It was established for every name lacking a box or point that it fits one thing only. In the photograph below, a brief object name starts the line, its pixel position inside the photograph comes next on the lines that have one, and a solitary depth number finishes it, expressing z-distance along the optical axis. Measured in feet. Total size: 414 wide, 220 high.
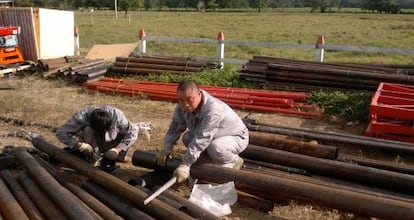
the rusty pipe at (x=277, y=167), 18.49
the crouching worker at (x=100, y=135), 18.83
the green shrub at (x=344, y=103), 29.22
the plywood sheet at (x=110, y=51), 49.32
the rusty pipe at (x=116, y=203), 14.87
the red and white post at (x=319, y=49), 40.32
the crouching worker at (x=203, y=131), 16.64
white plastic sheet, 16.44
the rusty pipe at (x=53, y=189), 14.46
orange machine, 45.55
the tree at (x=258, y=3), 324.09
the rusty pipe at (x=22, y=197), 15.24
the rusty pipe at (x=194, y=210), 14.71
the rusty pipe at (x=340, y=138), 21.59
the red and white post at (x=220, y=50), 44.18
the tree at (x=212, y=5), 275.80
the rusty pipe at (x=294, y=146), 19.10
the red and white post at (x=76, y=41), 57.26
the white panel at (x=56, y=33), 50.67
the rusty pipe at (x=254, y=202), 16.67
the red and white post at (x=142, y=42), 49.26
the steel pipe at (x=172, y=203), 15.24
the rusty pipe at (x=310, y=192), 13.74
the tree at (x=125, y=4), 176.35
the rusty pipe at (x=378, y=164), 18.19
